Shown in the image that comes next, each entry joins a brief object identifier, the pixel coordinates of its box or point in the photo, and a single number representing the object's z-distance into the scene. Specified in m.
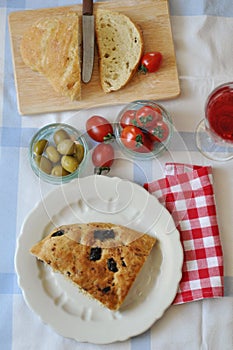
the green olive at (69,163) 1.52
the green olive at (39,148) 1.55
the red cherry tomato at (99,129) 1.57
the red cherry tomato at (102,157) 1.57
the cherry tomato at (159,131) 1.54
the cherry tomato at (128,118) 1.56
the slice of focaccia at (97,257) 1.48
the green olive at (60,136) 1.55
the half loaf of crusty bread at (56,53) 1.58
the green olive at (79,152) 1.54
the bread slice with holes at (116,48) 1.60
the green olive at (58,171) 1.54
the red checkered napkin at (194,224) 1.53
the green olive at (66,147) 1.53
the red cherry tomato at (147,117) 1.54
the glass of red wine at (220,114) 1.49
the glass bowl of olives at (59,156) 1.53
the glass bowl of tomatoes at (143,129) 1.54
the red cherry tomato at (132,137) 1.54
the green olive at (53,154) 1.54
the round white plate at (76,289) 1.50
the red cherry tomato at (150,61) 1.59
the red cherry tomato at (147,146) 1.56
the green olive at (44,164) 1.54
